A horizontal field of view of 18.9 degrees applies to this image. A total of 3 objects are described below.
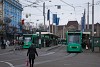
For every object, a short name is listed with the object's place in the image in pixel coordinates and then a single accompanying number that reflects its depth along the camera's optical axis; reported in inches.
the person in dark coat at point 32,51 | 765.3
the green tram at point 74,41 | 1694.1
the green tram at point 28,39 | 2349.7
